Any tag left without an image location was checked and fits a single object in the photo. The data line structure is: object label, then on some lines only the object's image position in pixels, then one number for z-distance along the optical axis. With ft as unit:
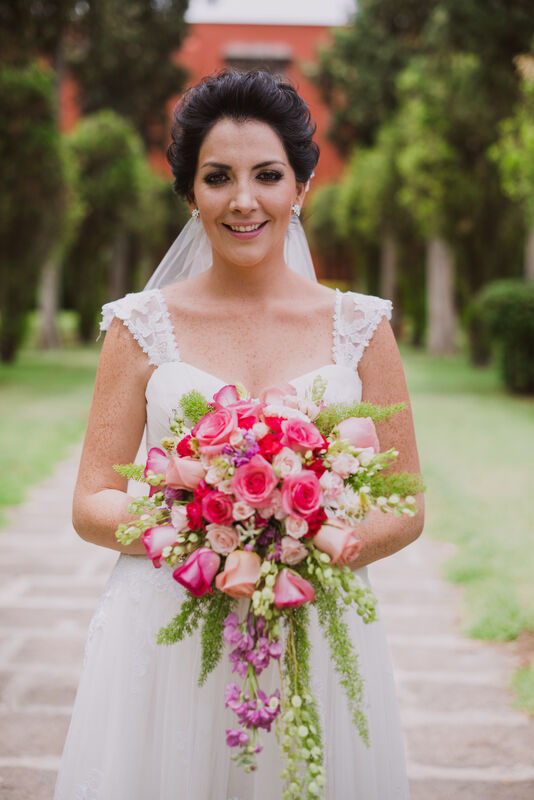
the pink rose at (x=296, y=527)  5.56
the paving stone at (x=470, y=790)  10.53
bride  7.36
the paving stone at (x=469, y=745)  11.35
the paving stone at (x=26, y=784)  10.32
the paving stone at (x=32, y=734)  11.43
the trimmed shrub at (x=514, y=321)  47.65
